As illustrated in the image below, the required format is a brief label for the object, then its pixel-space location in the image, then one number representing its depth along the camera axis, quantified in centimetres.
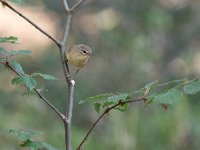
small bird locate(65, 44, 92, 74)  1059
